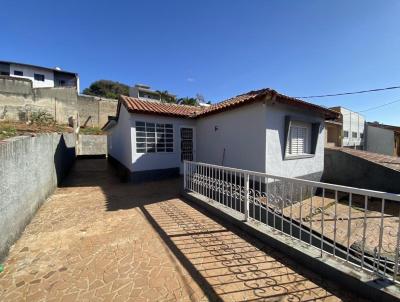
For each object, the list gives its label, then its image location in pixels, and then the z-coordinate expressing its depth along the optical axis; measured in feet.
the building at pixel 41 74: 110.01
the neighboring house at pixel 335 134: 74.03
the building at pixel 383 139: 82.70
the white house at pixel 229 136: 24.00
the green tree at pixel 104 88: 167.06
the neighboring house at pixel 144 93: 114.67
